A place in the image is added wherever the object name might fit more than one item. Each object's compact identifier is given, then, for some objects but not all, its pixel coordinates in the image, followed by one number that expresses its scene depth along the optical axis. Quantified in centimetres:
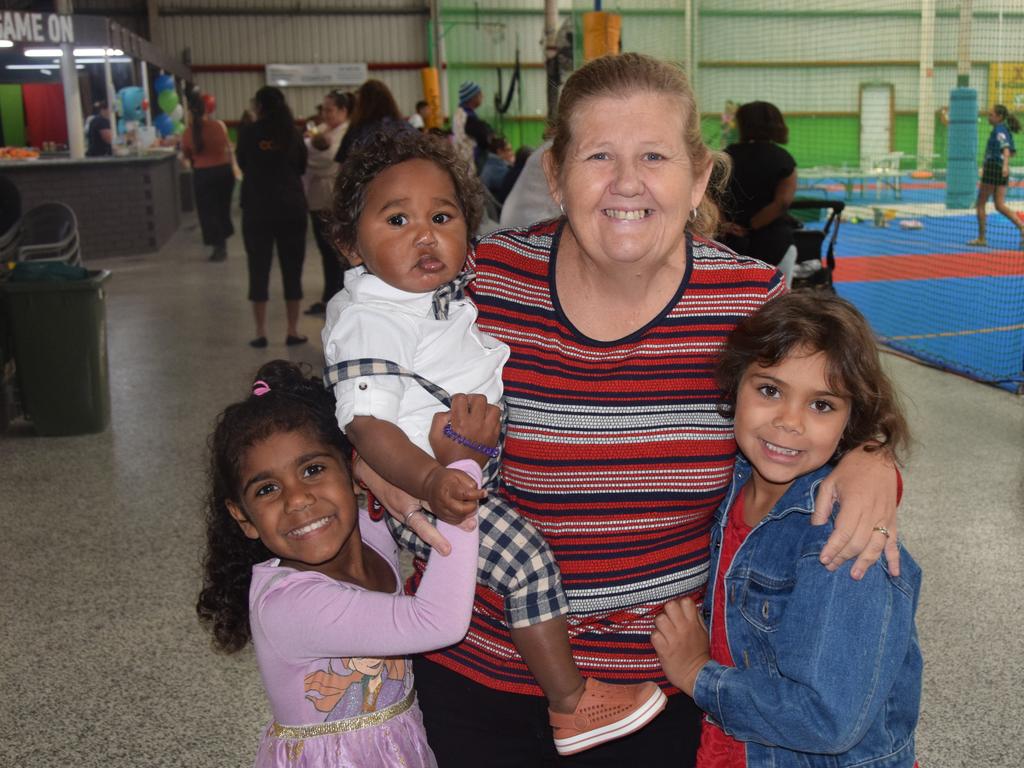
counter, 1124
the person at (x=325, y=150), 854
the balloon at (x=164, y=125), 1725
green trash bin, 491
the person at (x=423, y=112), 1415
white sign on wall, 2519
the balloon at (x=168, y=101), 1747
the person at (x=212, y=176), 1213
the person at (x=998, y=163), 962
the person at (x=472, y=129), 976
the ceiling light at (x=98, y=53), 1388
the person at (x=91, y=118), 1407
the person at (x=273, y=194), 667
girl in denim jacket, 126
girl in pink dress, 141
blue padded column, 1060
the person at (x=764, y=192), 562
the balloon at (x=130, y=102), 1498
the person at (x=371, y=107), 638
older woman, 146
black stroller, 662
